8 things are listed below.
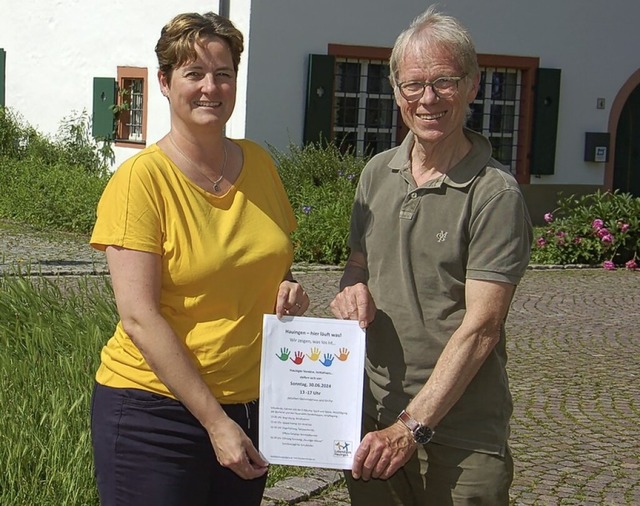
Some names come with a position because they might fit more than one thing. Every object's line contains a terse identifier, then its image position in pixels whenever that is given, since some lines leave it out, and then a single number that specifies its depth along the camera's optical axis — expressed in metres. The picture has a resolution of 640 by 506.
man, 2.82
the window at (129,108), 16.62
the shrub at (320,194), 12.95
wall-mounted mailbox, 17.41
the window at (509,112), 16.91
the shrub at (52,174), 15.41
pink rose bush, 13.85
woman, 2.74
